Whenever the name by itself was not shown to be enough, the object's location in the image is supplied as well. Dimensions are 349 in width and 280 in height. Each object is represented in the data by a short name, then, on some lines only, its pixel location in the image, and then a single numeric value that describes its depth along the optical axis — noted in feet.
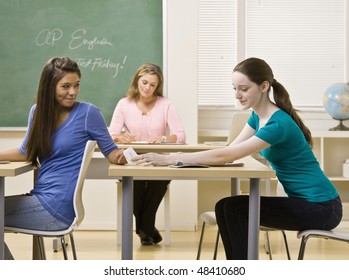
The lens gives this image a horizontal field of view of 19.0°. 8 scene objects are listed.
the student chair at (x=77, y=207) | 14.61
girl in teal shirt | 14.25
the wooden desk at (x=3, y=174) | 13.80
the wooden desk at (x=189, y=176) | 13.03
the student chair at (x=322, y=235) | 14.05
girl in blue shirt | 15.00
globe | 28.77
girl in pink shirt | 25.28
